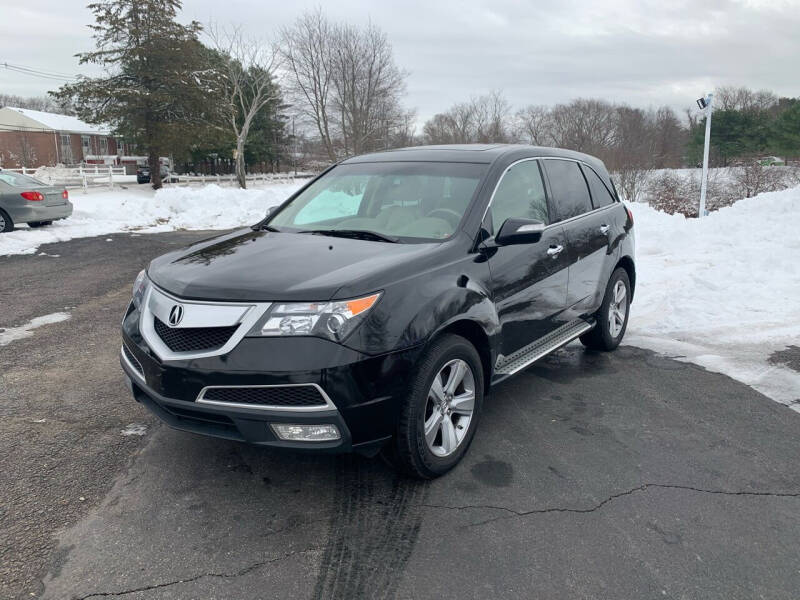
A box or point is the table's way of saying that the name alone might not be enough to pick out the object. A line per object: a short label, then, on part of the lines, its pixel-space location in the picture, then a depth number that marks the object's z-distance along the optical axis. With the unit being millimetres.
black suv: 2762
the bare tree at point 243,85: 38969
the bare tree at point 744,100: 59062
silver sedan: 12656
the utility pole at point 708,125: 16422
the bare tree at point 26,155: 46500
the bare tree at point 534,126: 65062
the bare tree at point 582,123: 56156
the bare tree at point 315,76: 47125
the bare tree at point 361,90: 48000
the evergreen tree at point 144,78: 29109
